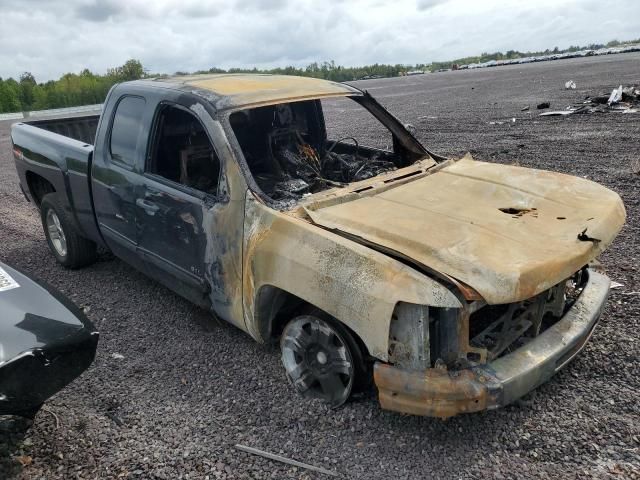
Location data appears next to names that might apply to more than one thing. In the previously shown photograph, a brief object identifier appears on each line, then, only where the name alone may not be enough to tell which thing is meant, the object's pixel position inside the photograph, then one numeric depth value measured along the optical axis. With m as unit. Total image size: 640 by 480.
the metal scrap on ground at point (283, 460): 2.51
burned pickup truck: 2.44
